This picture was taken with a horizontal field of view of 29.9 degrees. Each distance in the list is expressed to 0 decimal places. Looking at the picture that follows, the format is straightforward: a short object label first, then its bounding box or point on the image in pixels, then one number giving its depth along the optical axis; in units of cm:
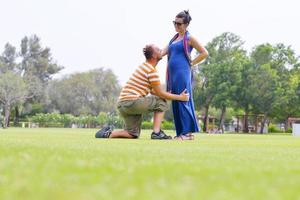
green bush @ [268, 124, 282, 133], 5647
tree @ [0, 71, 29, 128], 5756
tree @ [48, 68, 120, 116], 7331
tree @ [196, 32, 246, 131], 4791
